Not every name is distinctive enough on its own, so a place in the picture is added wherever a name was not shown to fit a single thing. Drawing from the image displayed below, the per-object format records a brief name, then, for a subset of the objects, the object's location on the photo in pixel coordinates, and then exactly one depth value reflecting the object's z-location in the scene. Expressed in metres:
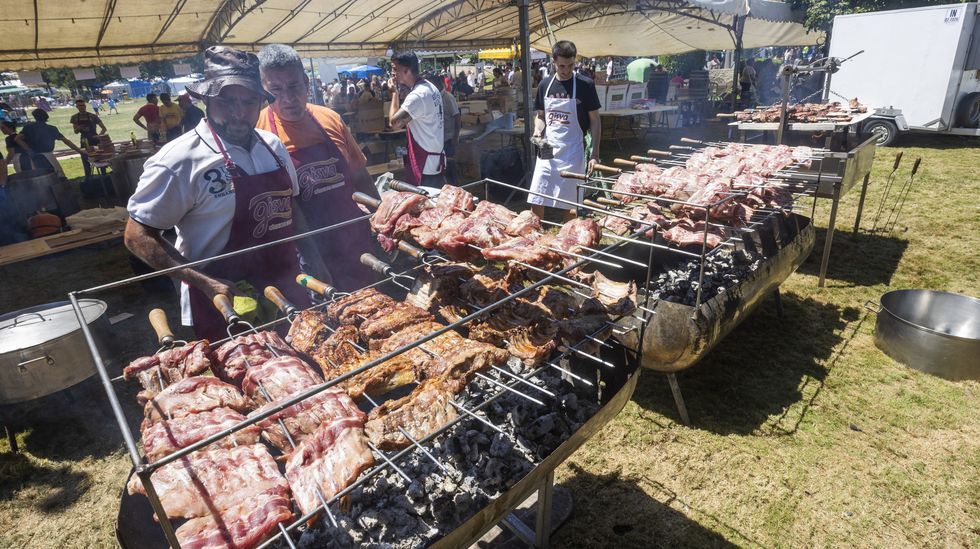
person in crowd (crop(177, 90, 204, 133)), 12.91
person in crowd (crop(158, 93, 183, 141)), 14.61
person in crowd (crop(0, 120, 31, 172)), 11.30
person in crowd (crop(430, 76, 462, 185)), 9.12
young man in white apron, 6.50
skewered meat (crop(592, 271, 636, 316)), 2.67
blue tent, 35.56
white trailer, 13.84
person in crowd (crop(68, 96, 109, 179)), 14.10
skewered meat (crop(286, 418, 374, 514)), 1.75
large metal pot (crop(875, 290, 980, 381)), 4.60
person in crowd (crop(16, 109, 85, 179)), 11.48
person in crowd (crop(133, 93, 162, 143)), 14.53
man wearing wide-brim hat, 2.90
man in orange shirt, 3.96
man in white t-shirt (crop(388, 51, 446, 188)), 6.63
